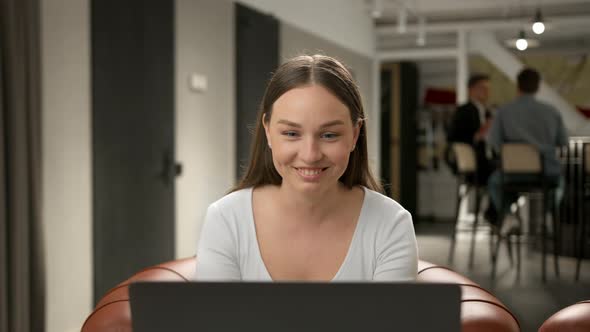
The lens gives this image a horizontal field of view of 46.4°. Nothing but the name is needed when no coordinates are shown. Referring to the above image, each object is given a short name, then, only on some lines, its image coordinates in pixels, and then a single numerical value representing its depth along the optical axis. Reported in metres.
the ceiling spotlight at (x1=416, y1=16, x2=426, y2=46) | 8.73
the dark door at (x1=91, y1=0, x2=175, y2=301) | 3.77
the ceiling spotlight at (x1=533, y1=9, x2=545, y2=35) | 6.49
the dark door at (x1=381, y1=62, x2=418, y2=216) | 10.20
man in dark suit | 5.74
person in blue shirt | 5.13
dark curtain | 2.89
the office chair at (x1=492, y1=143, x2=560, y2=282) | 4.89
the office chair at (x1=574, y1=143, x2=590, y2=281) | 5.36
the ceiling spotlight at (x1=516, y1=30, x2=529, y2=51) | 7.27
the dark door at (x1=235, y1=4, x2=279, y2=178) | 5.59
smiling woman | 1.38
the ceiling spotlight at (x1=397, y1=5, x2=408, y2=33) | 7.86
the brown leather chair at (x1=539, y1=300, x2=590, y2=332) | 1.31
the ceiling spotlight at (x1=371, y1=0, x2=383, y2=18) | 7.26
